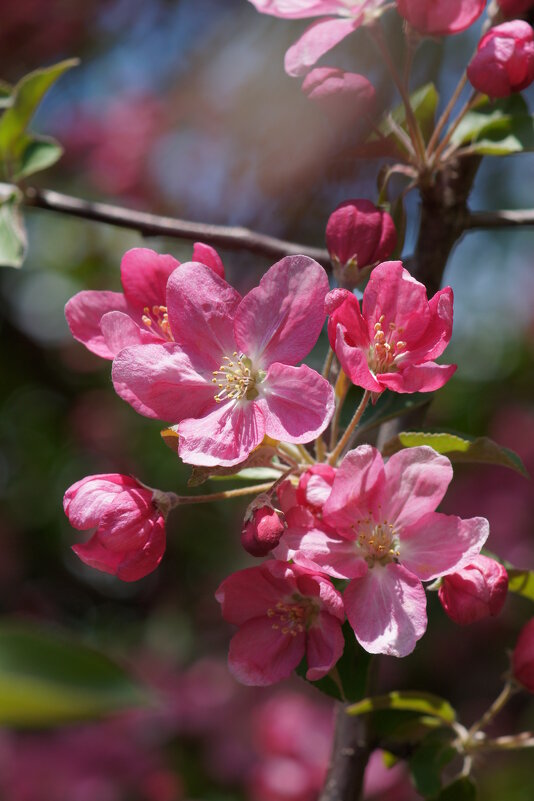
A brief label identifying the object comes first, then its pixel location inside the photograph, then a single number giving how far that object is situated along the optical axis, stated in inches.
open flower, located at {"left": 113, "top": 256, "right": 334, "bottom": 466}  24.0
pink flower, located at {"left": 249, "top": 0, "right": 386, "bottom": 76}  25.3
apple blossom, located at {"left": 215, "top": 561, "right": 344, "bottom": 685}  24.1
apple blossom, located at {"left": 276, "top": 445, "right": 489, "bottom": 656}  23.7
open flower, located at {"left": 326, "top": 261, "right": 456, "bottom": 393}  23.8
